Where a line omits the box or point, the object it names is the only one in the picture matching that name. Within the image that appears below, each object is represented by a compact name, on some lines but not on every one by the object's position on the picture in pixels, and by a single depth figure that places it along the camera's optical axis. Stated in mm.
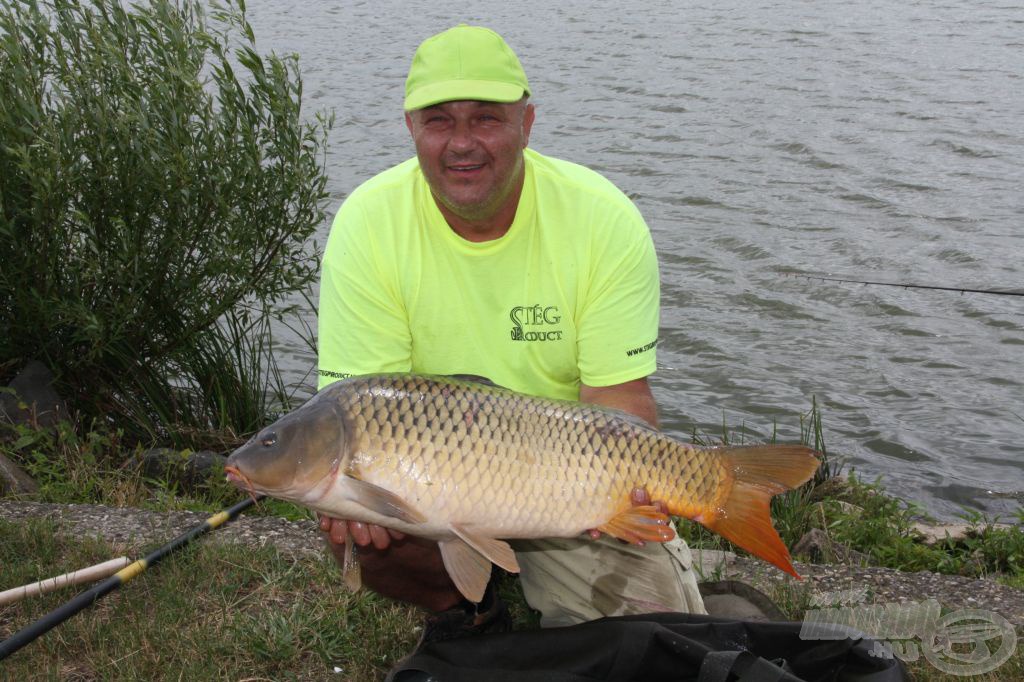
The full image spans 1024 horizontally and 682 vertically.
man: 2643
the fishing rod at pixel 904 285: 5739
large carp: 2182
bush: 3947
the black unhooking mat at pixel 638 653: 2367
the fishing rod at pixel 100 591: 2512
